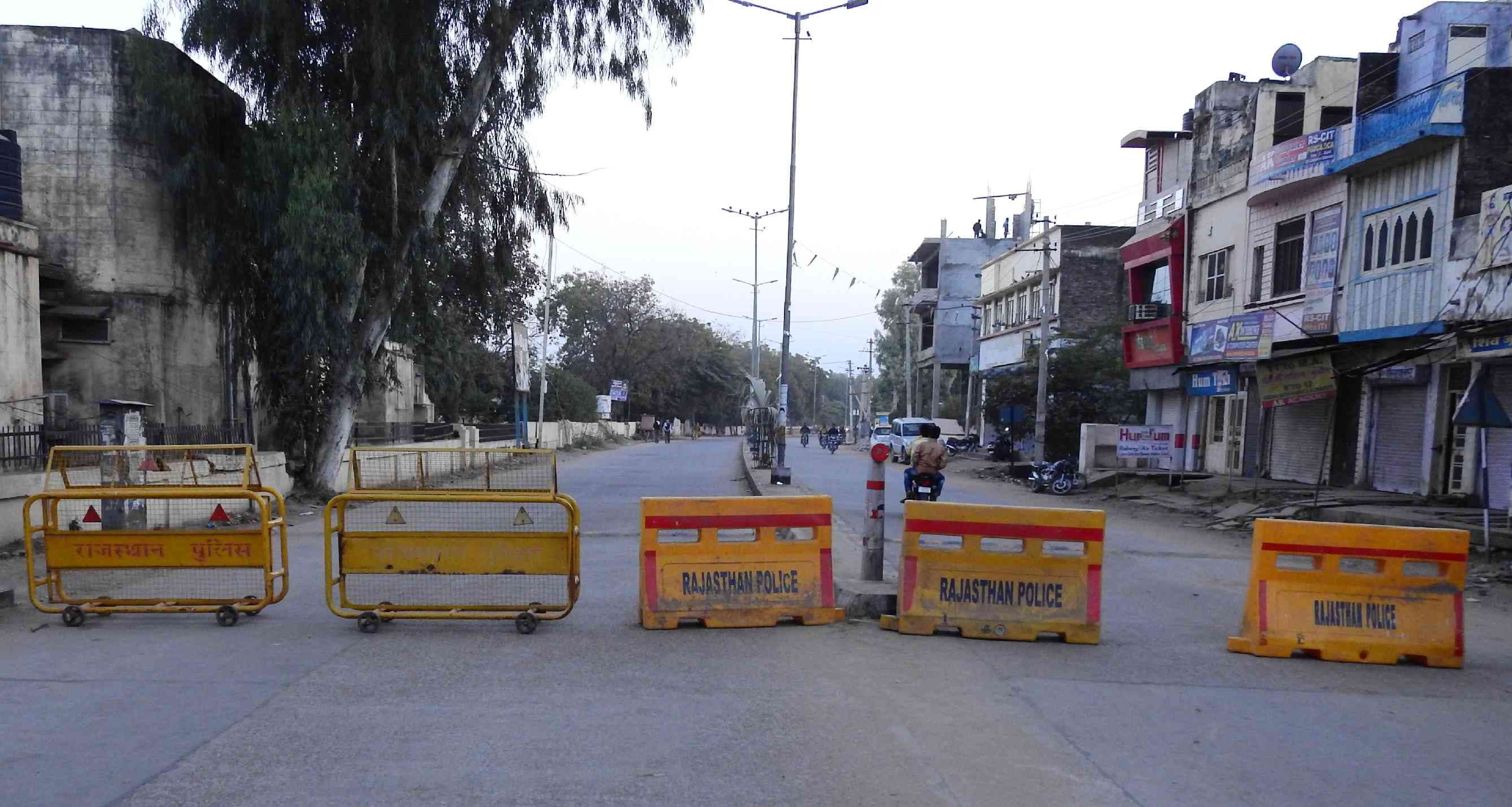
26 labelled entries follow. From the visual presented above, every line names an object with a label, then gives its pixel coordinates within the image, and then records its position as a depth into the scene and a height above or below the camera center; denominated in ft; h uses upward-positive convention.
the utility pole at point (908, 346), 204.23 +4.25
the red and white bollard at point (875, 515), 28.35 -4.11
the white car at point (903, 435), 136.46 -8.85
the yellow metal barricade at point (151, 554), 26.55 -5.29
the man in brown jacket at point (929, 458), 43.55 -3.69
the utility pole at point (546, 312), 134.92 +6.48
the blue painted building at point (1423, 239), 56.34 +8.20
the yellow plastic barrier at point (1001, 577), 25.59 -5.03
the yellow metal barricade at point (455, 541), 25.82 -4.59
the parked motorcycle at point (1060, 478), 88.33 -8.94
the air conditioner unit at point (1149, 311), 94.89 +5.72
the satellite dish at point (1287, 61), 84.02 +25.30
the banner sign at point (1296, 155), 68.13 +14.95
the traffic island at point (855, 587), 27.78 -6.33
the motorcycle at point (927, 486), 43.68 -4.87
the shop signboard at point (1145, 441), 81.10 -5.13
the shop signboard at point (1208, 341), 82.94 +2.83
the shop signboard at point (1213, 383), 76.95 -0.51
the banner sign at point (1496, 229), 51.42 +7.62
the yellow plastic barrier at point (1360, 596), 24.67 -5.10
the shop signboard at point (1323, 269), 68.80 +7.29
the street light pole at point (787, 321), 83.76 +3.92
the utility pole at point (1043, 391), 103.09 -1.89
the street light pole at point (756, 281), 154.30 +14.46
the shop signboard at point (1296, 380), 62.28 -0.09
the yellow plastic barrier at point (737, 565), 26.07 -5.04
